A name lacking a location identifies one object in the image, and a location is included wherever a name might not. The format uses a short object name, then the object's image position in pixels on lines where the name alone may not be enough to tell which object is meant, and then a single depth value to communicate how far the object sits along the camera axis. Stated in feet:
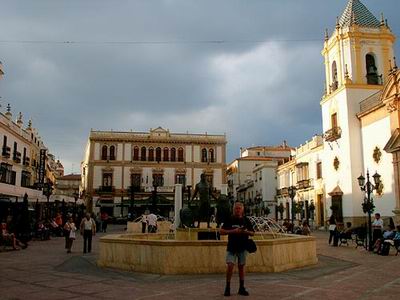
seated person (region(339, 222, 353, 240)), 64.77
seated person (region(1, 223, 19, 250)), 53.62
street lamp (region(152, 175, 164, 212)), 195.72
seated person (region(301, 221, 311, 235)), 65.46
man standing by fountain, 23.54
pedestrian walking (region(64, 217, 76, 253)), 52.65
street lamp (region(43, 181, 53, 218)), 80.07
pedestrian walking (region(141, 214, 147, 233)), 78.23
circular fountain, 31.86
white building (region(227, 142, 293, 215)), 190.90
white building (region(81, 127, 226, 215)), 190.39
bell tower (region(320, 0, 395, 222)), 101.45
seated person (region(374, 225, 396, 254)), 49.65
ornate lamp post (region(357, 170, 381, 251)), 54.58
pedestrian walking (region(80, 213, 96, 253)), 51.10
